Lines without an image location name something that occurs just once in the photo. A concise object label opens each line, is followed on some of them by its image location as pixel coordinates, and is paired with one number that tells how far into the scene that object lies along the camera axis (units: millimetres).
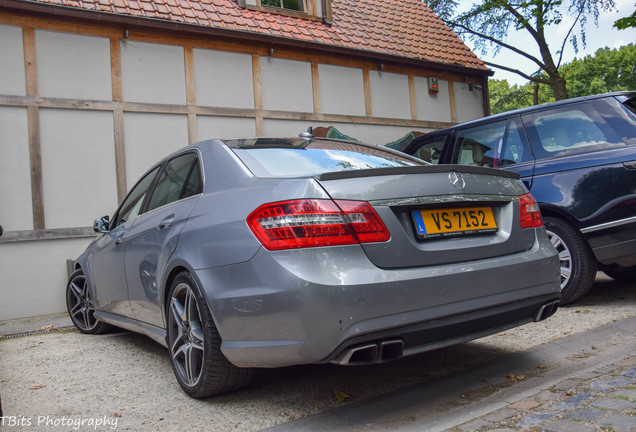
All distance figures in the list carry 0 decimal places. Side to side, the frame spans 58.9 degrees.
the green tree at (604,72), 48750
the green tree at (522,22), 16078
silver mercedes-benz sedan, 2434
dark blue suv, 4496
